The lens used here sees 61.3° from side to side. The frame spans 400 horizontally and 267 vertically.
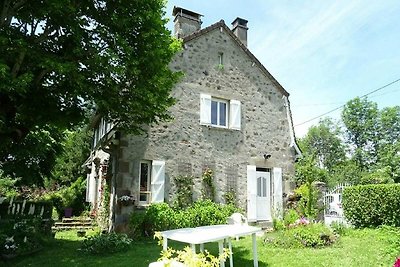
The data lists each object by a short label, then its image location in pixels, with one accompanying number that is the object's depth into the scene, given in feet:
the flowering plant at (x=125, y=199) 34.71
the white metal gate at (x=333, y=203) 46.06
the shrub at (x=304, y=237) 27.94
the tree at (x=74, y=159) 66.54
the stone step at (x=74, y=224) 47.17
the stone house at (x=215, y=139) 36.96
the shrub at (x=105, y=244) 27.20
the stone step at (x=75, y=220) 48.80
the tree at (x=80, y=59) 22.22
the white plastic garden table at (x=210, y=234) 16.96
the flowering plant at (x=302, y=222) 30.78
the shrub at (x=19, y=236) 27.35
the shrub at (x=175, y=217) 34.50
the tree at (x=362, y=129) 126.00
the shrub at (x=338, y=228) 34.13
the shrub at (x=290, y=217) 38.22
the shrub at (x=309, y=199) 34.12
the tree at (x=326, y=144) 133.39
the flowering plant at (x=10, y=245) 27.18
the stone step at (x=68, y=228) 45.44
